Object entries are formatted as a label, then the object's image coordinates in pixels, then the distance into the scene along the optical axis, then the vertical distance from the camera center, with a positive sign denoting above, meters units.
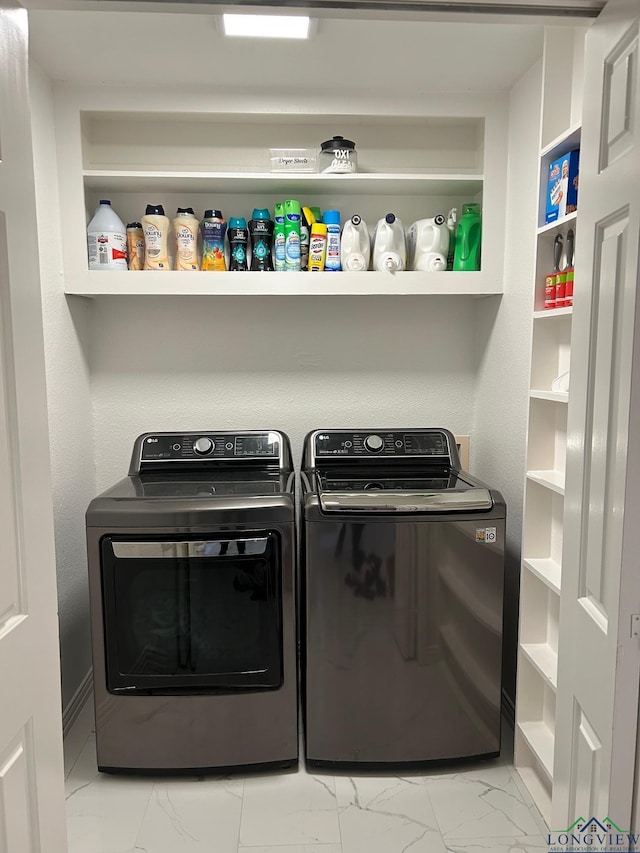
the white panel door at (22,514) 0.99 -0.26
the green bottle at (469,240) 2.22 +0.46
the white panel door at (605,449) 0.94 -0.14
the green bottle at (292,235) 2.19 +0.47
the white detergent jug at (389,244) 2.19 +0.44
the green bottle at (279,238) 2.21 +0.46
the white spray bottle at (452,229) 2.31 +0.52
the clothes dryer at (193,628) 1.83 -0.82
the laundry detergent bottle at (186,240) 2.21 +0.46
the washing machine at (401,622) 1.85 -0.81
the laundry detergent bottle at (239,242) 2.24 +0.45
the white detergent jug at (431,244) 2.22 +0.44
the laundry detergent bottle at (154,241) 2.19 +0.45
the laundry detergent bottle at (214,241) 2.21 +0.45
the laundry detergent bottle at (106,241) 2.15 +0.44
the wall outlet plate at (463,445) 2.57 -0.35
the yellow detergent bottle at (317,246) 2.21 +0.43
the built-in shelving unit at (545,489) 1.76 -0.39
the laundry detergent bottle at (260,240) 2.22 +0.46
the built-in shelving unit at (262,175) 2.12 +0.67
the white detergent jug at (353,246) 2.20 +0.43
